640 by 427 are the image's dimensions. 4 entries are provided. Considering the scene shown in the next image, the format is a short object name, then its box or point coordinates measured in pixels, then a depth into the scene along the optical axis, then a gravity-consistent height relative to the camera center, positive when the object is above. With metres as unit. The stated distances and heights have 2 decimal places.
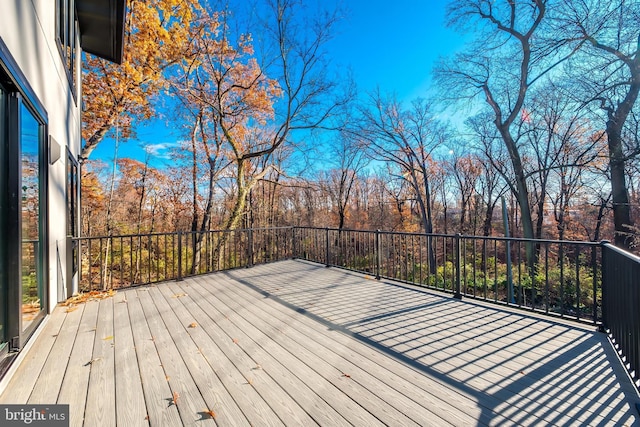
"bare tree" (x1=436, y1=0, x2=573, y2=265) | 9.30 +5.68
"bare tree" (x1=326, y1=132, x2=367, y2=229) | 15.18 +2.61
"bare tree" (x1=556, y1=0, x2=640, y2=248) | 7.47 +4.10
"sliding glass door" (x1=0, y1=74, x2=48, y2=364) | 1.86 +0.00
